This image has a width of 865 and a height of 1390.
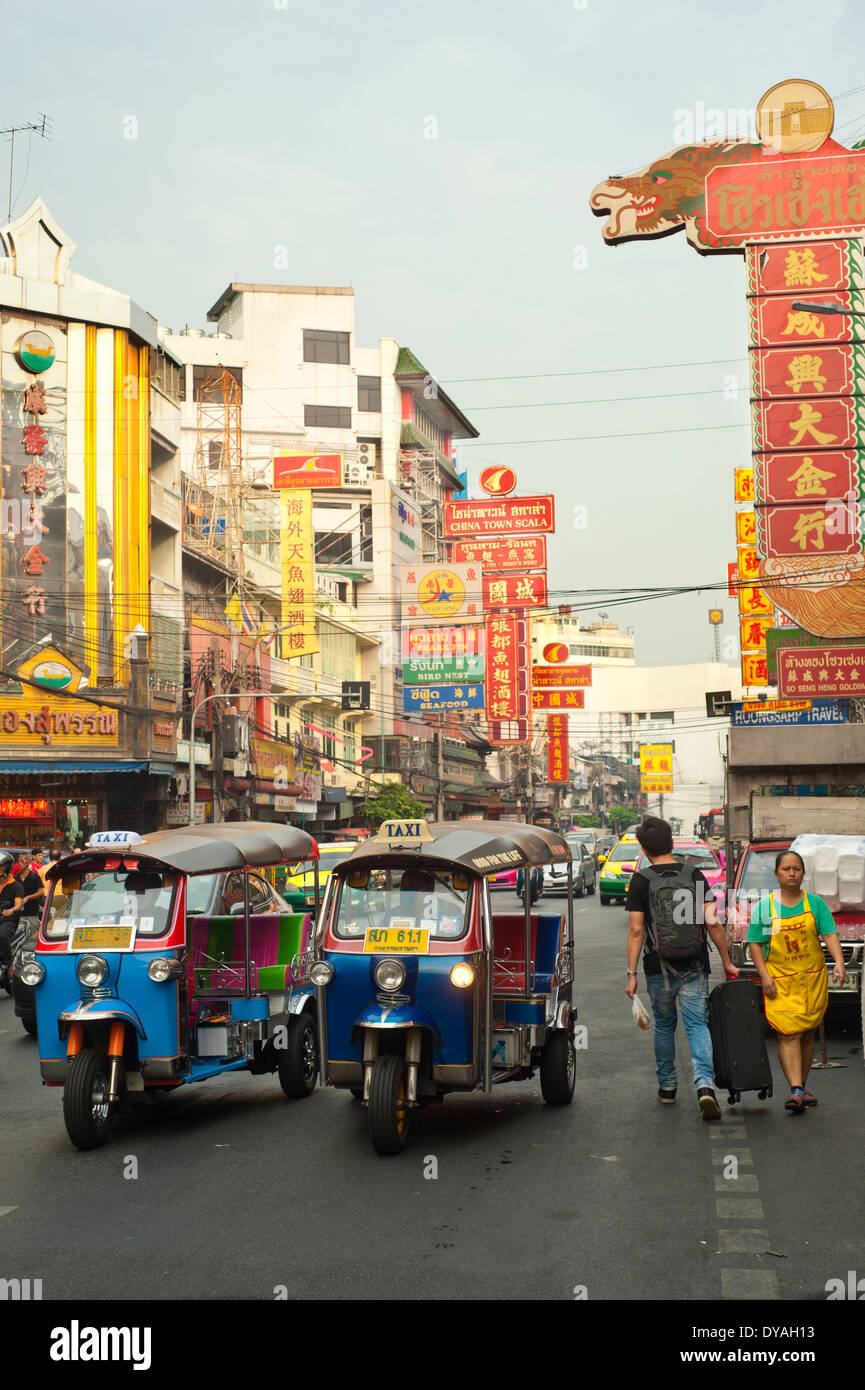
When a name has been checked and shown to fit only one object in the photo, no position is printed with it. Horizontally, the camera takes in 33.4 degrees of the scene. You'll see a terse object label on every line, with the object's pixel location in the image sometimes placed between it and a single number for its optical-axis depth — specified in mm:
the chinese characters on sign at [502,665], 62750
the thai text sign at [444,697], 50312
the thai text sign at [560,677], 65188
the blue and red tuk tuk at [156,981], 9812
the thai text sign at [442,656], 50344
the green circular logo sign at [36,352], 42812
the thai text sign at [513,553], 63500
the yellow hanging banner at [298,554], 53062
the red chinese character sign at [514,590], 63131
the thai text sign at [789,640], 31031
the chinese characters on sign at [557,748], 85312
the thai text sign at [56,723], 40000
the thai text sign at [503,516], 60938
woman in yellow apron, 9695
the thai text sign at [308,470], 65125
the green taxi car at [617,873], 35719
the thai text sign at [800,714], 33181
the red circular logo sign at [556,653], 71500
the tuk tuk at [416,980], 9219
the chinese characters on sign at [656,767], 101875
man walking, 9711
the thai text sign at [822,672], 27406
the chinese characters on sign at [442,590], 50062
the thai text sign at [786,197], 26719
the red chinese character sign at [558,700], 68250
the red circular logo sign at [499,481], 71938
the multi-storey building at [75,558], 40906
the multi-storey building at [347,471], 65125
